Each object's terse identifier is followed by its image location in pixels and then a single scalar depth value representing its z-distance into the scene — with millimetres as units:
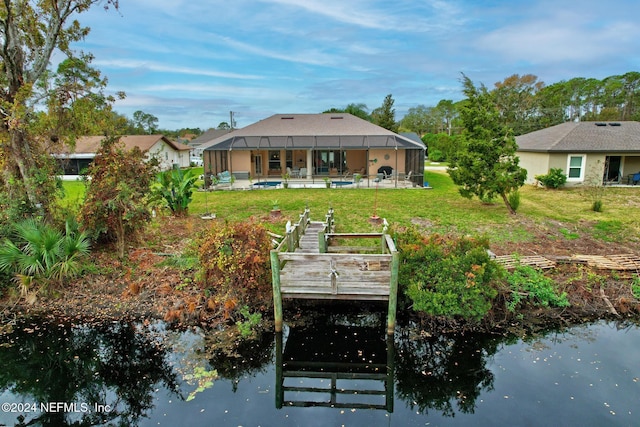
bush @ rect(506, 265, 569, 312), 7672
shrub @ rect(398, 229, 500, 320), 6953
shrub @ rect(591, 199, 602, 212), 14328
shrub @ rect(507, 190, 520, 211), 13836
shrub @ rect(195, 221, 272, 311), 7758
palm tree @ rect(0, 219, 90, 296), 8367
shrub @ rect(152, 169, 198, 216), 13367
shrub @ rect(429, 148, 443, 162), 41725
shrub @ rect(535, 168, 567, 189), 20141
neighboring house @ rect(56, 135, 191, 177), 30734
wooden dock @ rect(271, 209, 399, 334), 6953
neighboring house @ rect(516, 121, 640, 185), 20328
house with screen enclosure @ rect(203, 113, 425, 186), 23828
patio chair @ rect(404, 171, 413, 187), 22912
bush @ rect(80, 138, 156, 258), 9352
